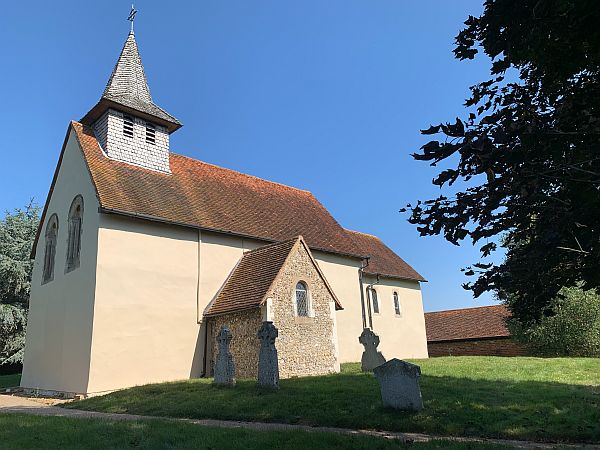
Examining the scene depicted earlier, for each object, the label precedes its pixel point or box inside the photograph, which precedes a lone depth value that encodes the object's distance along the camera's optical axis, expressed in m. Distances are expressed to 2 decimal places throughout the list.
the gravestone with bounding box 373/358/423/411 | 8.75
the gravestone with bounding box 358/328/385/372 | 15.55
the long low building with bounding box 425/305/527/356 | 32.12
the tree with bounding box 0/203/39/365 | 29.09
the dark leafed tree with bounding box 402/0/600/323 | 5.24
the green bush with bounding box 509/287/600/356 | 25.30
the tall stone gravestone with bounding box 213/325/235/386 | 12.67
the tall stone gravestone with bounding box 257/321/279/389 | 11.63
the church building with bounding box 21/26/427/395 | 16.12
